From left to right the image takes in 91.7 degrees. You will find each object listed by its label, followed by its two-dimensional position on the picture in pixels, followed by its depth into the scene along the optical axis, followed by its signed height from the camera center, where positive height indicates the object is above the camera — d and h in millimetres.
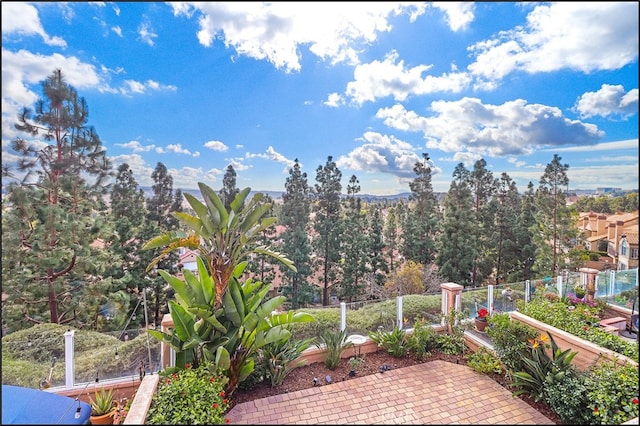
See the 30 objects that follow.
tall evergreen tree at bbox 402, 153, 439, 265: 17312 -359
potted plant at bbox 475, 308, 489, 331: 4938 -1673
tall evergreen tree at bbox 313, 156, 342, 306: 16125 -328
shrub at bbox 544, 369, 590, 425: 3105 -1886
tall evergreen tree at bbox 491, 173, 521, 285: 17781 -905
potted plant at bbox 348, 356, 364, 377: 4095 -2037
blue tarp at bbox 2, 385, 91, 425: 2037 -1439
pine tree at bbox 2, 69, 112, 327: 7691 +83
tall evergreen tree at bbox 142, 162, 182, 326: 12789 +48
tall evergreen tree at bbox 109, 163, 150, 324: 11688 -460
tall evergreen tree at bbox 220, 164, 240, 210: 13102 +1374
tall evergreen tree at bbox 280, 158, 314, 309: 15266 -994
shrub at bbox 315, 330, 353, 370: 4250 -1838
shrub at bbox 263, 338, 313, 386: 3770 -1796
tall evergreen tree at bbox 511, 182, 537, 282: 17328 -1156
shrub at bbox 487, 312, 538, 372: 3945 -1629
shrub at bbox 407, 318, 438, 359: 4518 -1858
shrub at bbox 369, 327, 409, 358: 4535 -1869
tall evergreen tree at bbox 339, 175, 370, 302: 16594 -1710
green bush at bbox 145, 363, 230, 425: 2773 -1738
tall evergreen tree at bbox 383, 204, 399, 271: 18344 -1144
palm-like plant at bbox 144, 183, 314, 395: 3457 -974
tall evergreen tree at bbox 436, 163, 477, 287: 16062 -982
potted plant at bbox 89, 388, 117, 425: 3168 -2046
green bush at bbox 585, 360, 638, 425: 2863 -1741
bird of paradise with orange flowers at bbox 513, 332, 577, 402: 3467 -1766
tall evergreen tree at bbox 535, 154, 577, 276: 14820 -129
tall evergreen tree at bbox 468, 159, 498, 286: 16875 -146
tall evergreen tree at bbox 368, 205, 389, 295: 17422 -1603
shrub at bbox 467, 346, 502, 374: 4066 -1959
